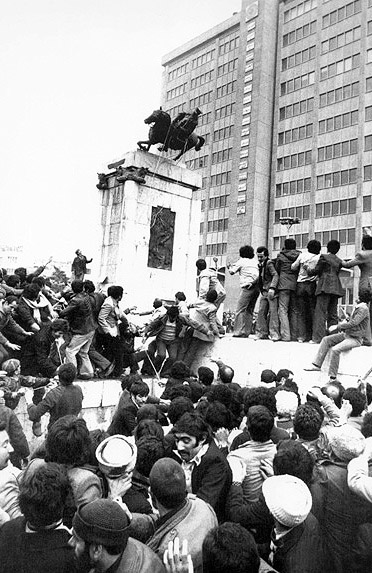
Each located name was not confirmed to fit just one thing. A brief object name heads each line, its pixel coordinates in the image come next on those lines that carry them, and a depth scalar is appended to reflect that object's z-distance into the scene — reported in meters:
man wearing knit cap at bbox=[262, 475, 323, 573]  2.43
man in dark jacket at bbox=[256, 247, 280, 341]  9.12
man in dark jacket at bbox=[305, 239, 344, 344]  8.45
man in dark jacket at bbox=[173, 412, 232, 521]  2.93
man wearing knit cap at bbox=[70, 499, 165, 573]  1.96
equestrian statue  12.52
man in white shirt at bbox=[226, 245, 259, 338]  9.70
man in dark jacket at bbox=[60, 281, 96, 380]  7.92
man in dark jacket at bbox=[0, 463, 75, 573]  2.06
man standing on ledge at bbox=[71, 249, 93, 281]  12.95
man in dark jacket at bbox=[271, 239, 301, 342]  8.95
